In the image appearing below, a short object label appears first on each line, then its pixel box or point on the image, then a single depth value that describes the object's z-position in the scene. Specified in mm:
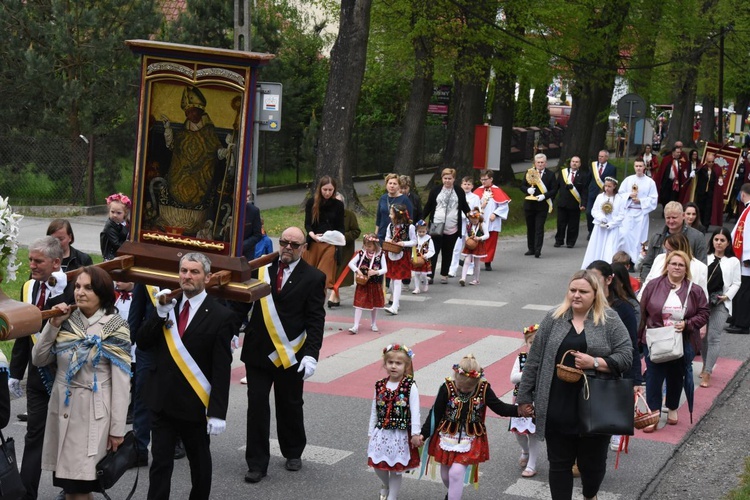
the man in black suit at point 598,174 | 23016
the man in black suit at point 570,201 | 22719
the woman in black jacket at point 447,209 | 17625
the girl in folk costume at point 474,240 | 17859
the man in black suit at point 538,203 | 21219
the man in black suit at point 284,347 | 8664
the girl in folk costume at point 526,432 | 8750
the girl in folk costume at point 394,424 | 7949
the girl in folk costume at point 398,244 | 15703
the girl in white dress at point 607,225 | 18156
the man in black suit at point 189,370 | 7348
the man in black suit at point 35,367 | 7562
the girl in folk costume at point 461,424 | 7902
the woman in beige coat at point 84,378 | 7109
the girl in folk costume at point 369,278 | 14109
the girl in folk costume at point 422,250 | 16469
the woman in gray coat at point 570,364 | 7266
